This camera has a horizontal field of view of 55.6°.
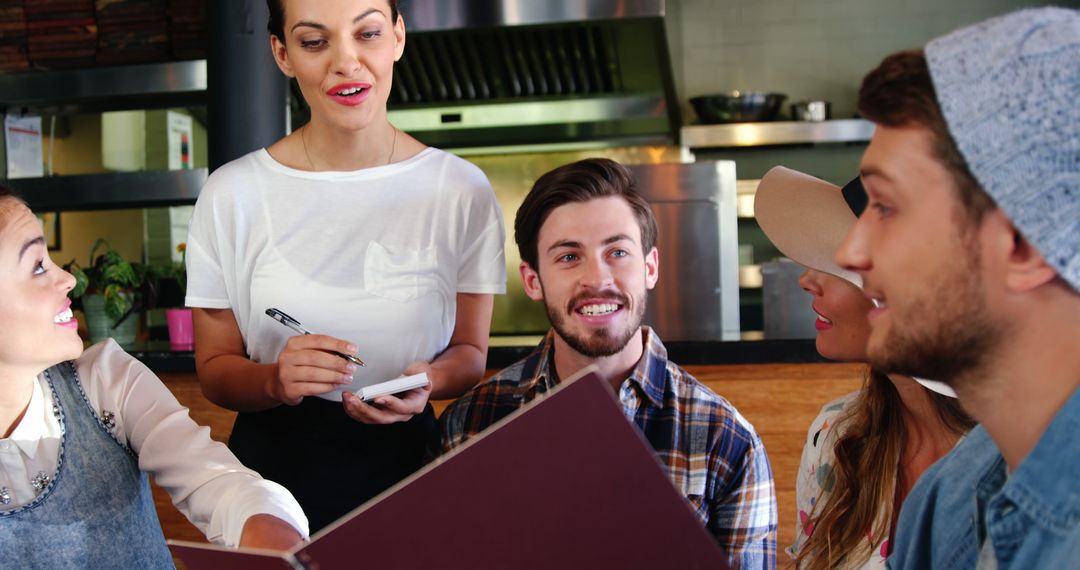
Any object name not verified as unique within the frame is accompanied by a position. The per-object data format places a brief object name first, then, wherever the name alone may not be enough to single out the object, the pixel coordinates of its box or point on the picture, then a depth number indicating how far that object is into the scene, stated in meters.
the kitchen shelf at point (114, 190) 3.88
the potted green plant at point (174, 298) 3.41
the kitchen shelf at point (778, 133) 5.05
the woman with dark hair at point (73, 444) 1.31
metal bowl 5.09
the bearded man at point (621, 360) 1.54
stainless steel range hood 3.90
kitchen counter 2.74
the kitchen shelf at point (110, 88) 3.83
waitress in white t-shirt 1.58
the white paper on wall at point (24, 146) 4.15
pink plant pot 3.40
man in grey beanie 0.74
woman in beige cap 1.46
